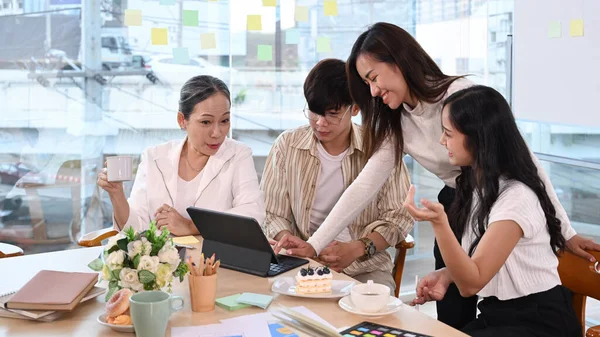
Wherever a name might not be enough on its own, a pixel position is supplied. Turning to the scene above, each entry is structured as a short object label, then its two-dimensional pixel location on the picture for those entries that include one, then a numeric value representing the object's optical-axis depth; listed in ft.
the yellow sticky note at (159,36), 12.66
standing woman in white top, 7.93
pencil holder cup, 5.86
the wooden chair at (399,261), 9.37
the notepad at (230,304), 5.96
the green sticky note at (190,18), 12.78
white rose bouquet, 5.63
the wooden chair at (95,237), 9.21
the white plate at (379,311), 5.74
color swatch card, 5.32
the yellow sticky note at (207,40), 13.03
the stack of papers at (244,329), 5.41
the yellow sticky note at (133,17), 12.41
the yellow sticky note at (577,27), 11.80
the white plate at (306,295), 6.22
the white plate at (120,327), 5.44
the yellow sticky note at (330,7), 13.82
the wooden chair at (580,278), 7.06
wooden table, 5.53
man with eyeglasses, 9.01
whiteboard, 11.69
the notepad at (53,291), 5.79
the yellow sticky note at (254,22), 13.29
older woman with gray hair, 8.93
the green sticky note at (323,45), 13.89
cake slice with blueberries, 6.30
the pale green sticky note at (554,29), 12.32
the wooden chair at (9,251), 8.88
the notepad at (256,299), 5.98
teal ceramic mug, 5.15
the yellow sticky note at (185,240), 8.20
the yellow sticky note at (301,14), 13.63
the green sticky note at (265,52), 13.46
